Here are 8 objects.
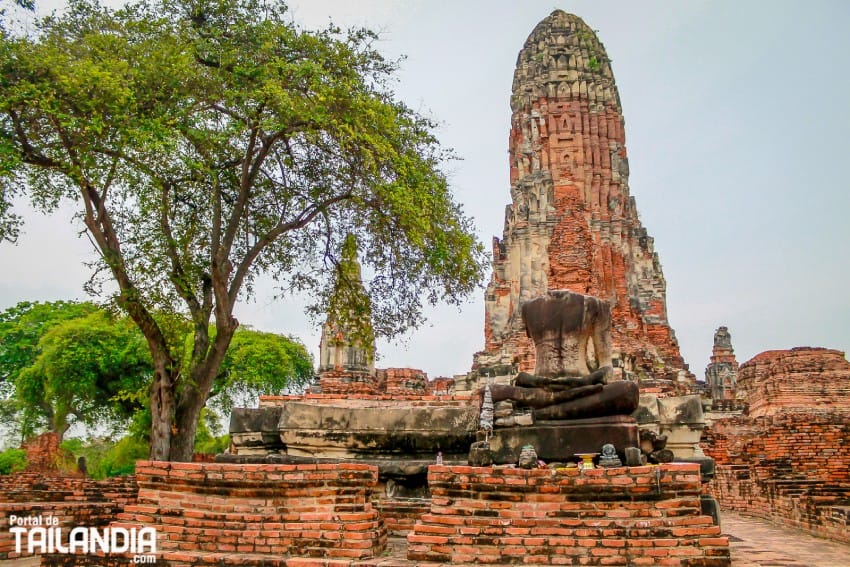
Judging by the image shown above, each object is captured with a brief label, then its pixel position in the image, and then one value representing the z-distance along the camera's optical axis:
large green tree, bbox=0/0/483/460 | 8.94
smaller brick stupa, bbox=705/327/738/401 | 33.84
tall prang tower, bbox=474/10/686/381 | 33.78
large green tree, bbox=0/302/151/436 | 24.45
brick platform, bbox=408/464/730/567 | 4.79
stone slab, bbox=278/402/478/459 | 7.09
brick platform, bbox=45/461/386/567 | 5.26
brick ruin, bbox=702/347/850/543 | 10.31
